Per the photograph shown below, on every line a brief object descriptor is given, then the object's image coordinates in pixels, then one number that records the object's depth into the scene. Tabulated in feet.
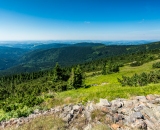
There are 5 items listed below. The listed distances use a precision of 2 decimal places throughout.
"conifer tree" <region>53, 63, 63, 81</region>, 159.12
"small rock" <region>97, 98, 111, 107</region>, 37.70
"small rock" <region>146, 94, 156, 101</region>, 40.78
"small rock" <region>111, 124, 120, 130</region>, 29.35
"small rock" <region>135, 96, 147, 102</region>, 39.36
